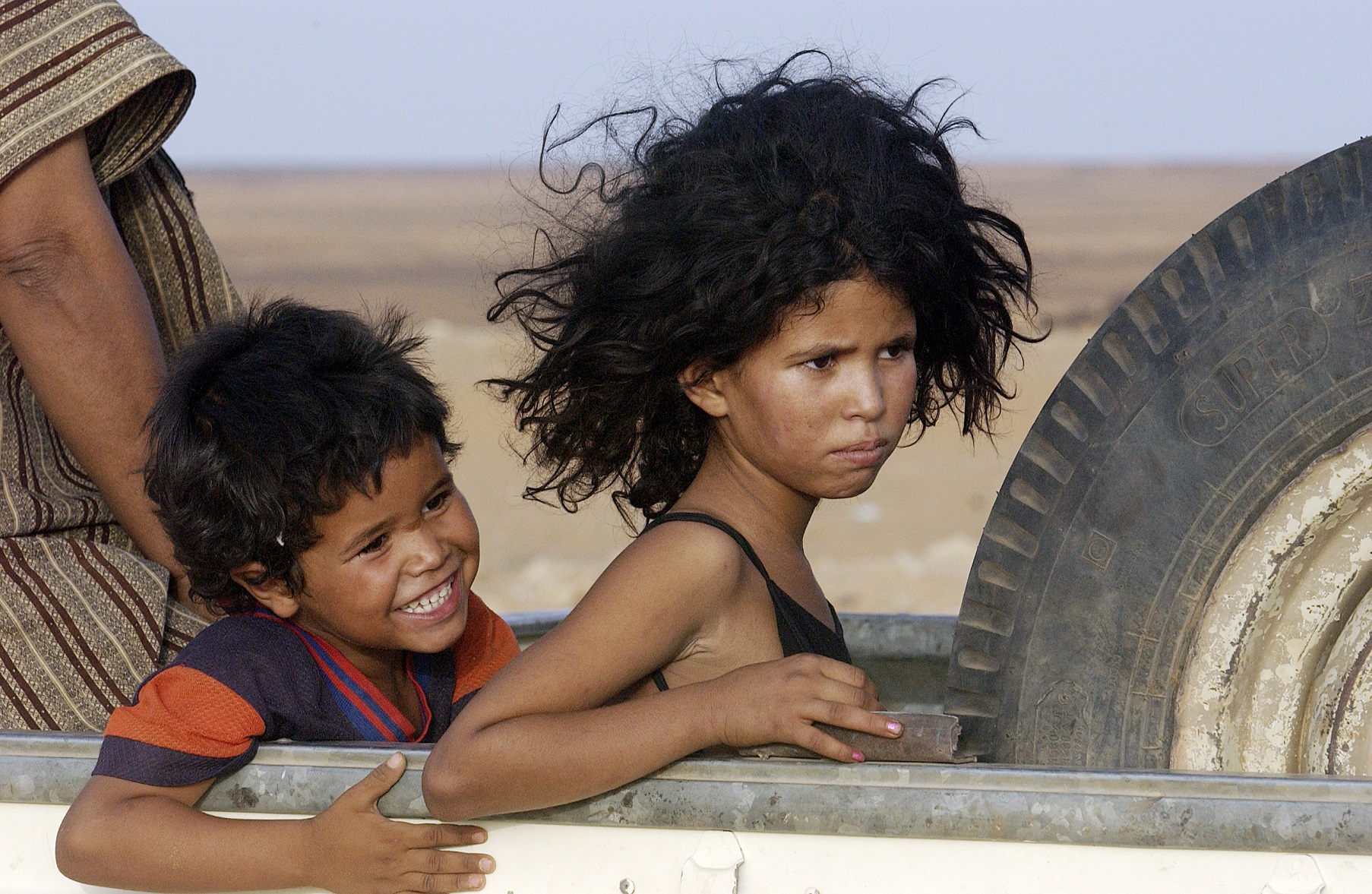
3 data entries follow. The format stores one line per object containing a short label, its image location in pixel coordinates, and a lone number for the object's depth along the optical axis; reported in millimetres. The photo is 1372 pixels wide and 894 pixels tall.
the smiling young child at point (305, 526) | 6662
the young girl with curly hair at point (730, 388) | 6431
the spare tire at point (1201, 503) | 6463
